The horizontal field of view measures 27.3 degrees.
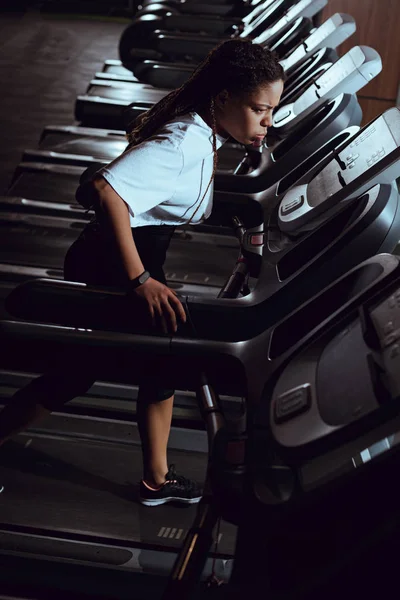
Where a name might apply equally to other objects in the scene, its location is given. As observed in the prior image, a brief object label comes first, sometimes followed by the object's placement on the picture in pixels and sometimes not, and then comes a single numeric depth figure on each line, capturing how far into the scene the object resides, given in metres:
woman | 1.74
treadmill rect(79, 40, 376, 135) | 3.11
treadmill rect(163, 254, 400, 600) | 1.09
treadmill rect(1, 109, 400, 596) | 1.87
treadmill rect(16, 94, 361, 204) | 3.06
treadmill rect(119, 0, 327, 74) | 5.53
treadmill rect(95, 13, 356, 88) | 3.75
